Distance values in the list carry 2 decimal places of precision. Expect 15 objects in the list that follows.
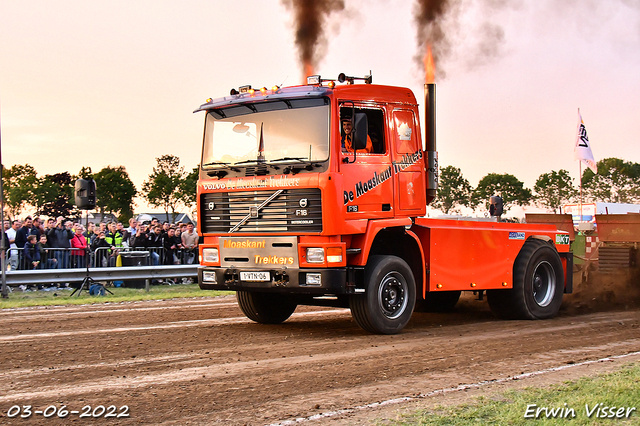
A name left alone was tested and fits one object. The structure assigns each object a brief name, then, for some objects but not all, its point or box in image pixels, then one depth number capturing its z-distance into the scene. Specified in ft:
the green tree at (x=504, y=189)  236.02
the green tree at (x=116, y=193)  264.60
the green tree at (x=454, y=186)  213.87
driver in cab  30.50
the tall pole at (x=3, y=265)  49.83
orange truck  30.19
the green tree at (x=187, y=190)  229.45
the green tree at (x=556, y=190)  221.66
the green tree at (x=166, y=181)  230.07
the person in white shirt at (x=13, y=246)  53.57
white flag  74.78
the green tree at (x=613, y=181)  248.73
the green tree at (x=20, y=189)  244.01
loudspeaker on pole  50.34
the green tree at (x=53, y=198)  244.42
